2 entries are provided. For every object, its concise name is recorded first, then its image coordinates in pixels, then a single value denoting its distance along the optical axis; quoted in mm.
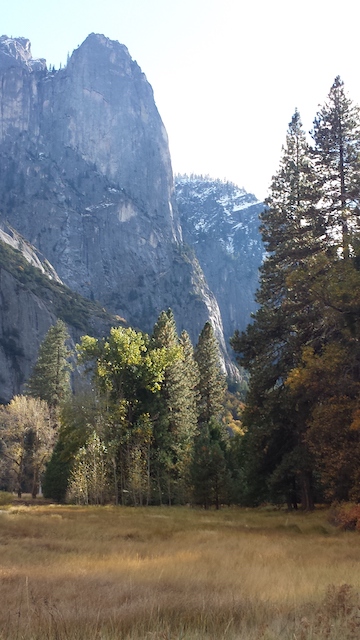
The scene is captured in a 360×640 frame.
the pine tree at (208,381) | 55156
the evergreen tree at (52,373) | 63781
